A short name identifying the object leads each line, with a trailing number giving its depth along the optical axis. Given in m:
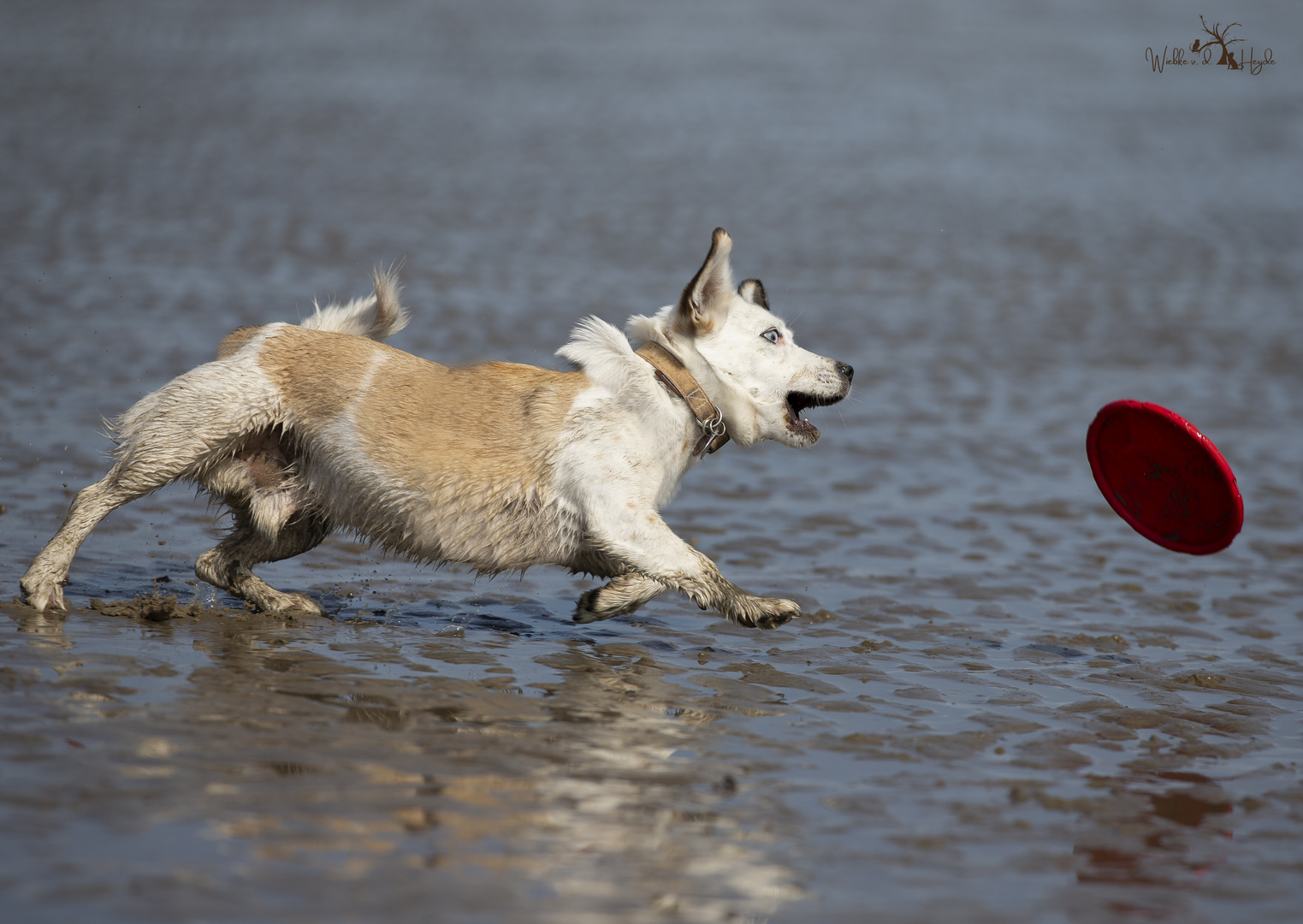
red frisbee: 13.31
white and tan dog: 12.62
